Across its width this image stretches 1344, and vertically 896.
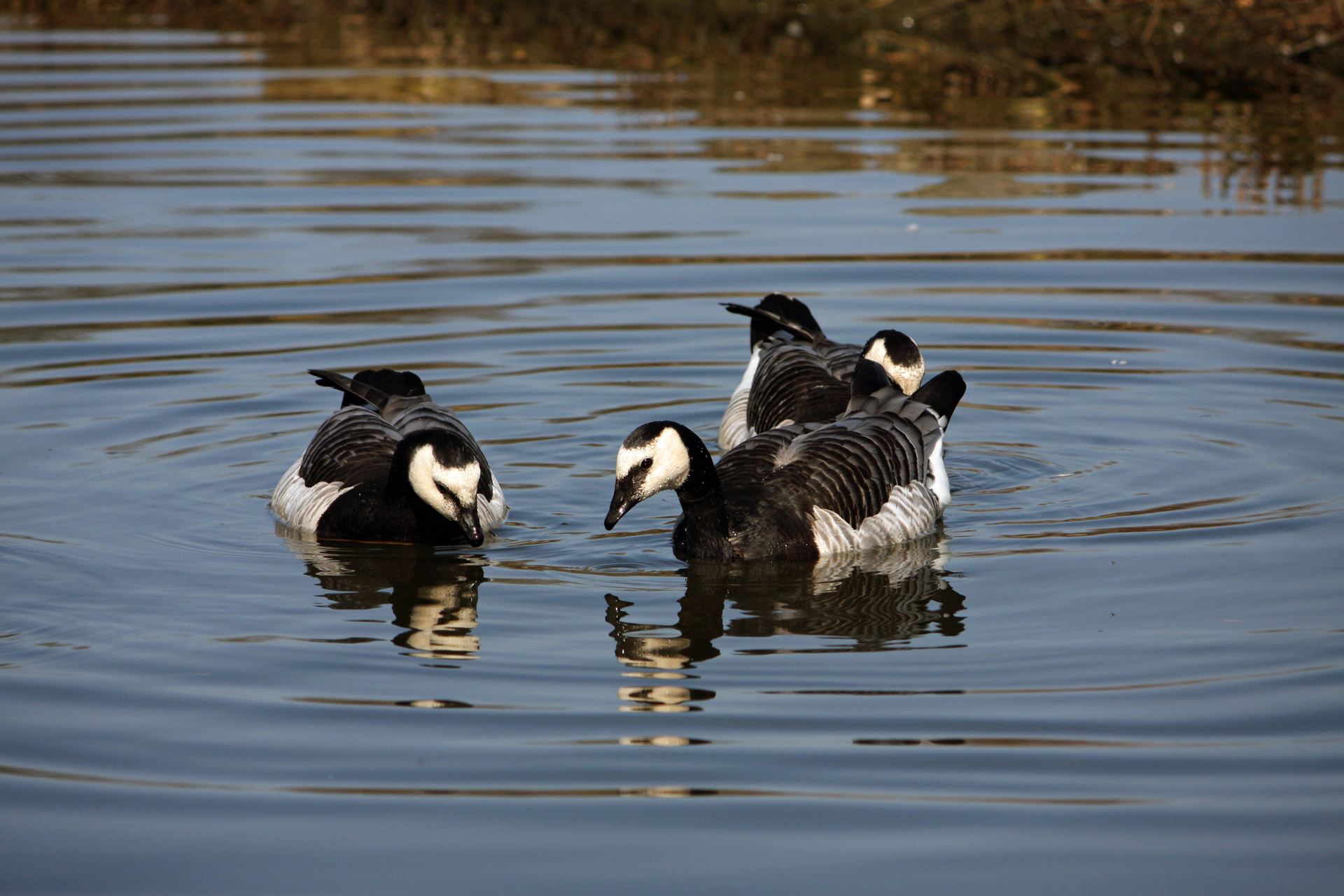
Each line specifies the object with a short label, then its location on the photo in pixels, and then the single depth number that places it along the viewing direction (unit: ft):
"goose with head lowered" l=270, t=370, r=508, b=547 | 58.08
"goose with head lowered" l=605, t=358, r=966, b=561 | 56.65
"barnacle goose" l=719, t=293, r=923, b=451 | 70.28
